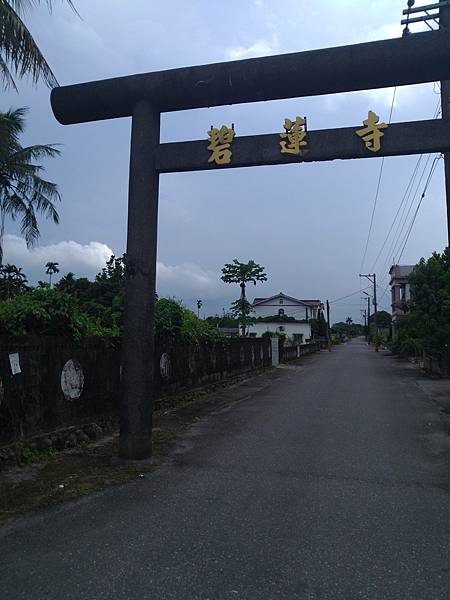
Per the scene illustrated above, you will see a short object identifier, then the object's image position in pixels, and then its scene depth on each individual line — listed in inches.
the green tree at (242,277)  1264.8
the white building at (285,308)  3321.9
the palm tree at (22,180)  928.3
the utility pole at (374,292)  2740.2
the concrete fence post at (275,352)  1205.7
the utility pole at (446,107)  316.8
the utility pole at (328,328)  2572.8
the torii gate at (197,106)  271.1
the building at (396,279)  2511.7
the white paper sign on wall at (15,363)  283.1
